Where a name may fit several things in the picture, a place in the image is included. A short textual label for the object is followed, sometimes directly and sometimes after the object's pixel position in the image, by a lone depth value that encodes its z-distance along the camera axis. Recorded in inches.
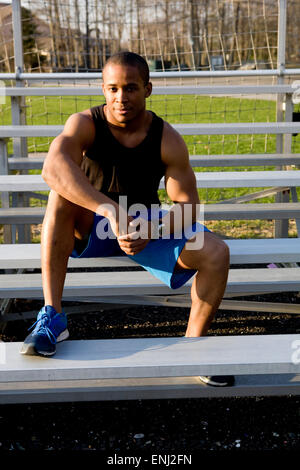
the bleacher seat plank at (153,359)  141.9
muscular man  153.9
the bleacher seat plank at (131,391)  151.4
